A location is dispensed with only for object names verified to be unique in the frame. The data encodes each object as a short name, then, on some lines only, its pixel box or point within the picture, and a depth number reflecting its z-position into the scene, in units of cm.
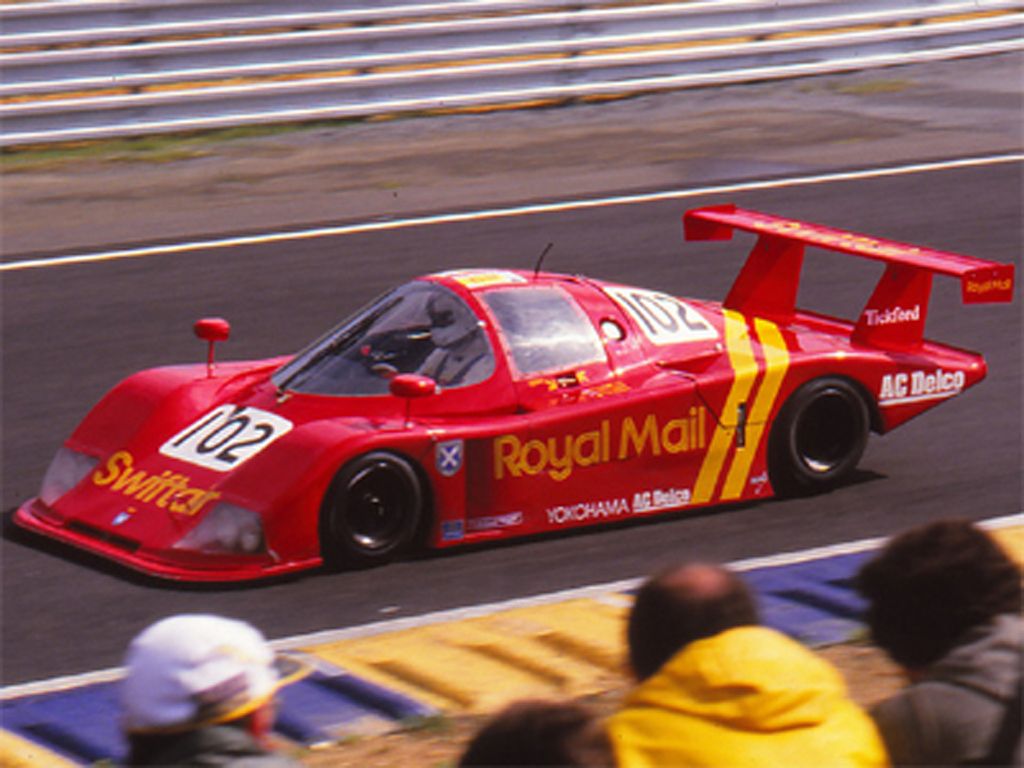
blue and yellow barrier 1178
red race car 1477
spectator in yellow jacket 709
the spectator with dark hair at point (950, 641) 737
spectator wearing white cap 673
